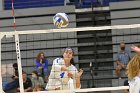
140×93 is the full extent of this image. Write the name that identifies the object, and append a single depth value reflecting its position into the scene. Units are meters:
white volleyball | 9.69
